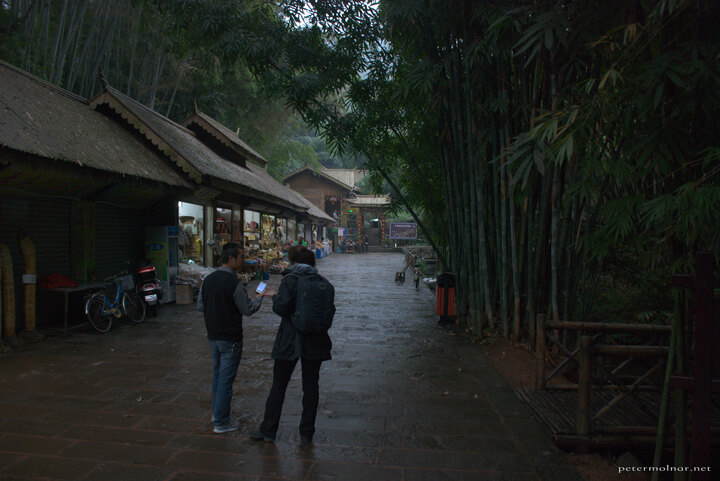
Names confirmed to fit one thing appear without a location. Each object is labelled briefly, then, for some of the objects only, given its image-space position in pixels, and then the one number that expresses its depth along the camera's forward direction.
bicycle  6.67
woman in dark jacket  3.20
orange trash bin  7.46
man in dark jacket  3.36
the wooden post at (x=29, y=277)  6.06
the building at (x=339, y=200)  32.50
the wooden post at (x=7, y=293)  5.66
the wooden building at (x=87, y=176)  5.64
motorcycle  7.60
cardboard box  9.41
